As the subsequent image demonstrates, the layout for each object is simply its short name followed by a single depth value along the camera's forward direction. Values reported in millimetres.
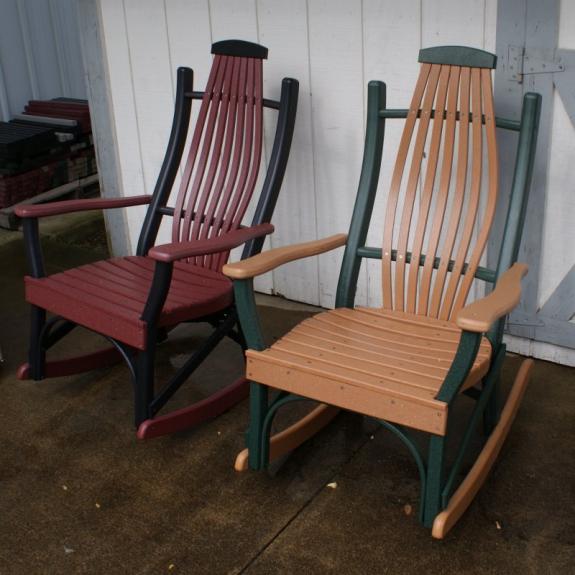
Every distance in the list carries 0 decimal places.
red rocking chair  2479
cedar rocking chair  1983
